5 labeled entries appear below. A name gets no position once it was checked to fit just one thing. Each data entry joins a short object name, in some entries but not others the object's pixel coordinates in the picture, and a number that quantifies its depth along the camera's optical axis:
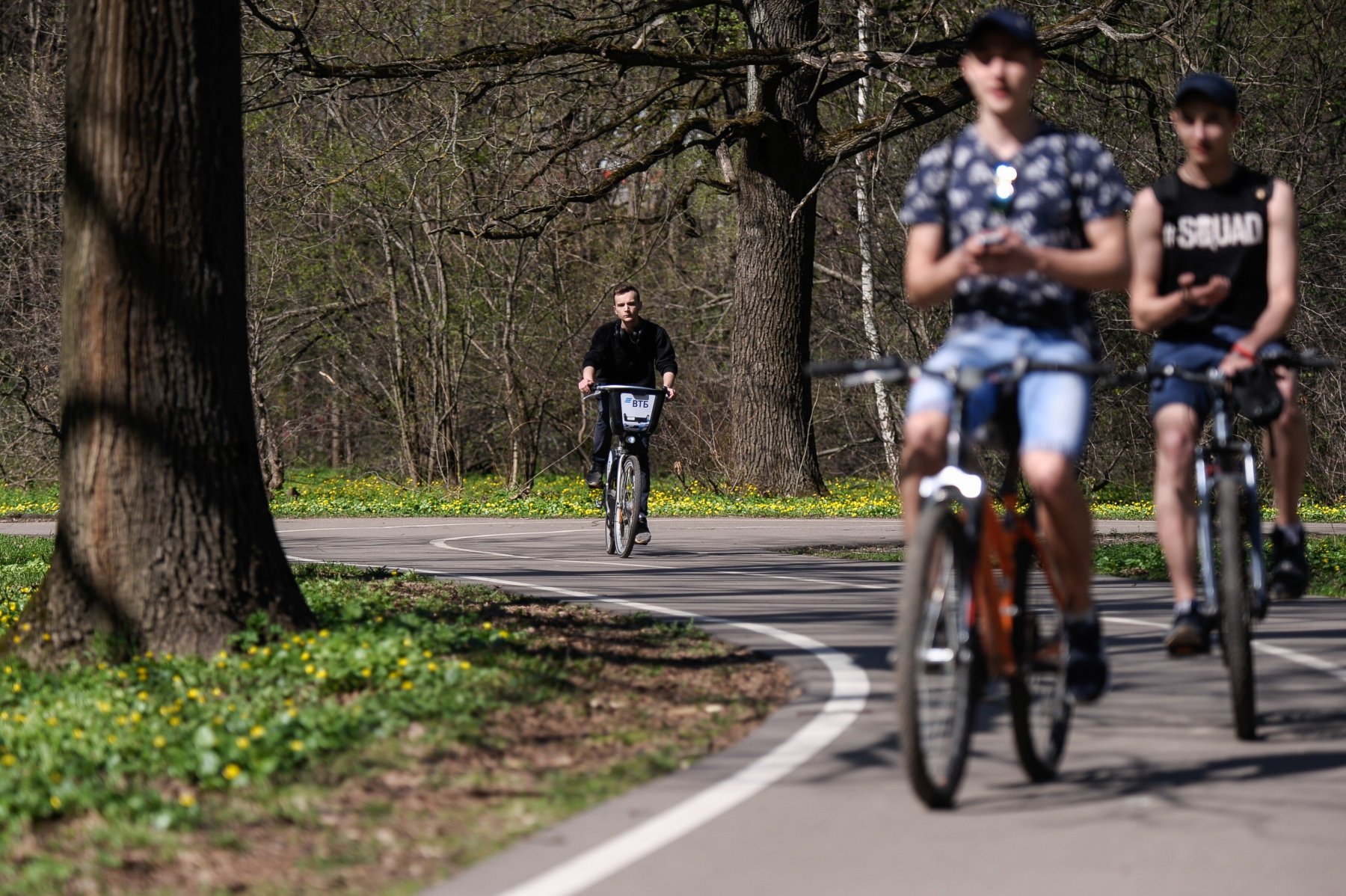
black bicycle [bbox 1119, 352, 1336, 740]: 11.63
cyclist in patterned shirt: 10.37
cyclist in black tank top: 12.61
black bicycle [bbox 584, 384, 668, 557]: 28.27
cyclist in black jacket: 28.66
